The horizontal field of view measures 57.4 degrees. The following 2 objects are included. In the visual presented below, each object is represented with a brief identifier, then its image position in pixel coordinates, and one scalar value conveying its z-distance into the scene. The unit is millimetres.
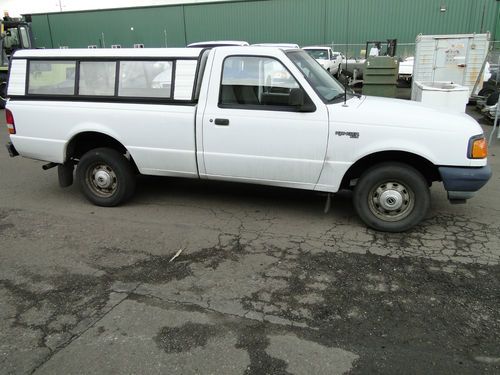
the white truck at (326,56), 20672
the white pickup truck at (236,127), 4469
